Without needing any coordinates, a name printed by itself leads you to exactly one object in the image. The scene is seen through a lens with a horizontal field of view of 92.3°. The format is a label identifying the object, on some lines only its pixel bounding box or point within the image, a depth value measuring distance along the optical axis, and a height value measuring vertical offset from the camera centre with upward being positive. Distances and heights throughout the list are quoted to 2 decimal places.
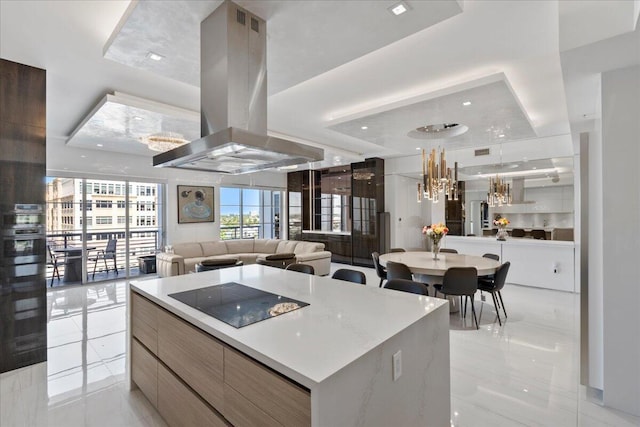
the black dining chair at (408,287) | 2.55 -0.62
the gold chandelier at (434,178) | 4.54 +0.53
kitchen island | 1.17 -0.68
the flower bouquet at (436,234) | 4.65 -0.32
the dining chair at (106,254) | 6.84 -0.88
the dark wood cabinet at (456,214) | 7.61 -0.02
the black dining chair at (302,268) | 3.70 -0.66
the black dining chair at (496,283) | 3.89 -0.92
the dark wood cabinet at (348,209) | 8.38 +0.14
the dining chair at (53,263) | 6.28 -0.97
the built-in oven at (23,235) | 2.89 -0.19
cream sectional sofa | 6.44 -0.91
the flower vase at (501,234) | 6.18 -0.43
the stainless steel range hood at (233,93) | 1.89 +0.81
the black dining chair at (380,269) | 4.75 -0.87
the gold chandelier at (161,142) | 4.48 +1.08
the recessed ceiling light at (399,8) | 1.84 +1.26
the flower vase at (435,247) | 4.64 -0.51
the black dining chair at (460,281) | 3.61 -0.80
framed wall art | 7.86 +0.28
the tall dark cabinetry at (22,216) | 2.89 +0.00
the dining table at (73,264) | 6.47 -1.03
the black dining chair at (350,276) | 3.13 -0.65
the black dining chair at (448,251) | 5.69 -0.70
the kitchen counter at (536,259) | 5.48 -0.87
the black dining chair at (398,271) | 3.88 -0.74
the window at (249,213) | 9.37 +0.05
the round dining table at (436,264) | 3.86 -0.69
